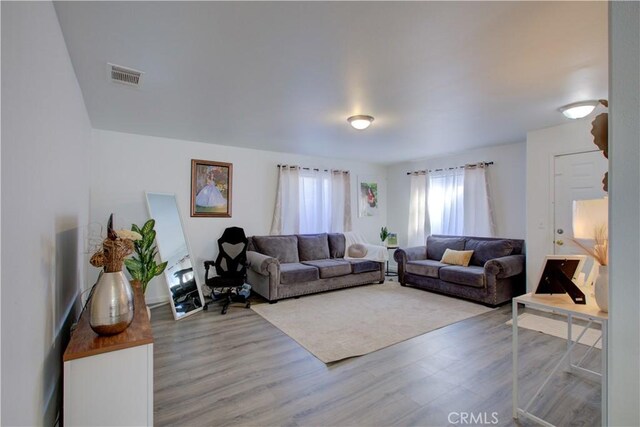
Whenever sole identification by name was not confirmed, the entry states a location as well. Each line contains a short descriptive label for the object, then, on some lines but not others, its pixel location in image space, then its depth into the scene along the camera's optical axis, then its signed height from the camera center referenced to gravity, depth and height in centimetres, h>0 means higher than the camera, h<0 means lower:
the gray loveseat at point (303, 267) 419 -76
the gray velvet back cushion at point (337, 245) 550 -52
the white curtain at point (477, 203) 490 +25
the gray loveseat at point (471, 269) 394 -75
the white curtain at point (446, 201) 534 +31
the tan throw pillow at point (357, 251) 538 -61
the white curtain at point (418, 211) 586 +14
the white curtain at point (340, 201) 586 +32
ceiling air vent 222 +110
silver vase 137 -43
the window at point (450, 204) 501 +26
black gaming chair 387 -75
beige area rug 284 -120
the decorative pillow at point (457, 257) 462 -62
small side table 589 -115
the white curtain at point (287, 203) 517 +25
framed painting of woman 445 +43
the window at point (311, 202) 524 +29
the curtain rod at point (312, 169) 526 +91
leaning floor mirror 374 -50
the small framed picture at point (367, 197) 639 +44
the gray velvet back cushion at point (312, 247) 516 -53
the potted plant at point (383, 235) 619 -36
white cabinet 122 -71
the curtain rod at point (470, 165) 493 +92
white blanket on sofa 530 -58
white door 355 +42
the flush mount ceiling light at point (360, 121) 330 +108
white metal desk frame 154 -50
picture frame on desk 177 -34
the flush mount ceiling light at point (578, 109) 291 +111
